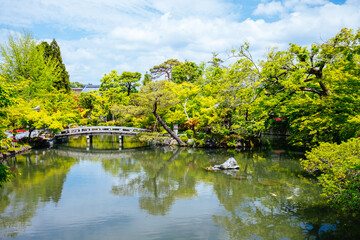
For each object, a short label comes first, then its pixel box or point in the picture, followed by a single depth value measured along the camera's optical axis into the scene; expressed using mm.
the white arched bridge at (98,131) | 23500
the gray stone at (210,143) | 22328
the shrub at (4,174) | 5723
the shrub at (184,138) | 23169
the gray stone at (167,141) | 23734
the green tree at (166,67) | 38562
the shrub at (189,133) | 23391
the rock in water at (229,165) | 14023
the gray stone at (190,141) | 22656
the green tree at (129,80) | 31741
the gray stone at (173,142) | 23452
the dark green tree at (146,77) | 46306
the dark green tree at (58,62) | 29358
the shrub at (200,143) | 22244
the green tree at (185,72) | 36469
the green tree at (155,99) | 21031
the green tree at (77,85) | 78688
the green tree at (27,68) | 22734
